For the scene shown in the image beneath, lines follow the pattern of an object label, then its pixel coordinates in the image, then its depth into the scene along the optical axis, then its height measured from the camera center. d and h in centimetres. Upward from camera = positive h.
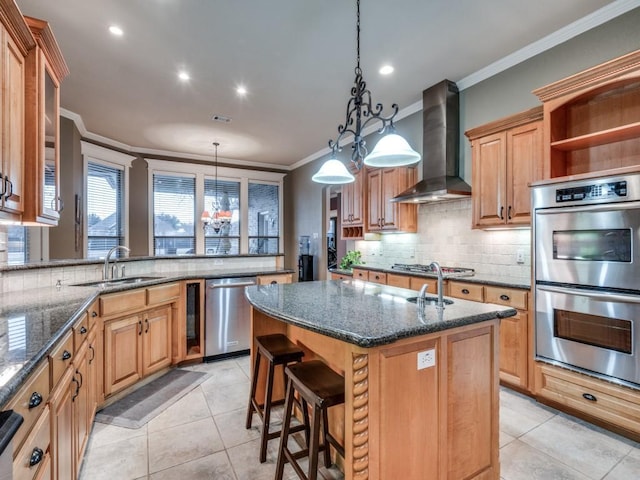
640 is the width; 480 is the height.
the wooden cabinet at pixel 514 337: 270 -81
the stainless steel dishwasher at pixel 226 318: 356 -85
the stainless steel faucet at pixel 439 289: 174 -26
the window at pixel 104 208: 554 +61
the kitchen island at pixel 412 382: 133 -64
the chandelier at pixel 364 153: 206 +59
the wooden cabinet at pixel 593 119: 232 +98
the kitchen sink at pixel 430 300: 188 -35
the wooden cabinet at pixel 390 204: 429 +52
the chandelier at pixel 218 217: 561 +43
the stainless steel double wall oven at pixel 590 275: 212 -24
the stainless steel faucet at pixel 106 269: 302 -25
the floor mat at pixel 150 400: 246 -133
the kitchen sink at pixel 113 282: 276 -37
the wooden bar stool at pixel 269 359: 197 -75
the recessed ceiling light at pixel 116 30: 277 +182
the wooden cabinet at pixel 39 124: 183 +69
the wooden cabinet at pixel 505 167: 290 +70
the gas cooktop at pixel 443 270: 339 -33
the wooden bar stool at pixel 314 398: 148 -73
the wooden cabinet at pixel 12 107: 155 +68
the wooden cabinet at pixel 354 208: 493 +53
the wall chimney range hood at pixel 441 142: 367 +115
